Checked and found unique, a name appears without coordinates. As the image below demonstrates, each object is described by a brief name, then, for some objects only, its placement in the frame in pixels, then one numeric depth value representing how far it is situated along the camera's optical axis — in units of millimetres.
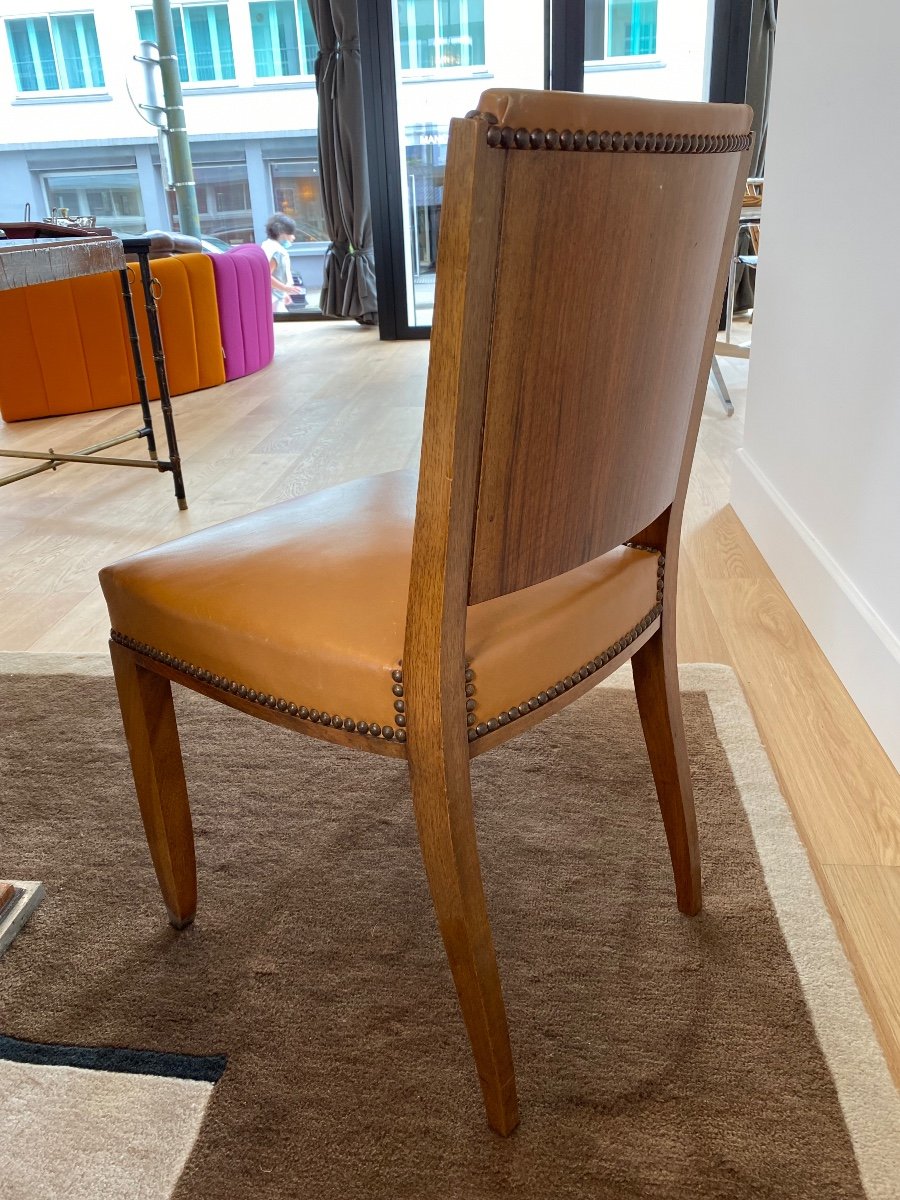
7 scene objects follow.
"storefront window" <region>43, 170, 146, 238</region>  6895
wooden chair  581
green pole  6164
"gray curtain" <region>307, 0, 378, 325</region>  5207
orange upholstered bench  3471
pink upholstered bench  4215
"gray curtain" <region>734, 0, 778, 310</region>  4684
